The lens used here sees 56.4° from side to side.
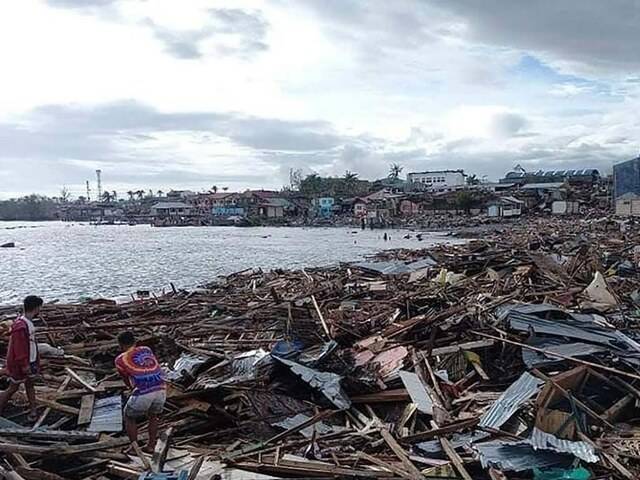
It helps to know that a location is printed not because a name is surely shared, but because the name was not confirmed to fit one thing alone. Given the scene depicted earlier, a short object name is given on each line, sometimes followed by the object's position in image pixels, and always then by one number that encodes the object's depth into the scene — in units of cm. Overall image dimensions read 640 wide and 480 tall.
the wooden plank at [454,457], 546
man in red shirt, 685
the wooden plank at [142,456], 573
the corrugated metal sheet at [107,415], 683
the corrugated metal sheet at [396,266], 2088
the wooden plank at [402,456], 544
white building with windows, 12312
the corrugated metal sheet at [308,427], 667
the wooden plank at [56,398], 688
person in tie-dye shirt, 613
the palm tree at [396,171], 13600
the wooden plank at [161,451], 570
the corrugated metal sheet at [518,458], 559
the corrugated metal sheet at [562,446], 561
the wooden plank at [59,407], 718
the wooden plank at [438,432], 634
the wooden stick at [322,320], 1036
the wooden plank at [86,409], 698
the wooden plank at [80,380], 781
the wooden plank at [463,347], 865
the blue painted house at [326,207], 10075
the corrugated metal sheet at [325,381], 728
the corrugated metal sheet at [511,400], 654
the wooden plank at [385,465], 549
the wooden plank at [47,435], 629
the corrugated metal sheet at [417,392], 709
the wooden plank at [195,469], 533
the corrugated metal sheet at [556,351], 771
